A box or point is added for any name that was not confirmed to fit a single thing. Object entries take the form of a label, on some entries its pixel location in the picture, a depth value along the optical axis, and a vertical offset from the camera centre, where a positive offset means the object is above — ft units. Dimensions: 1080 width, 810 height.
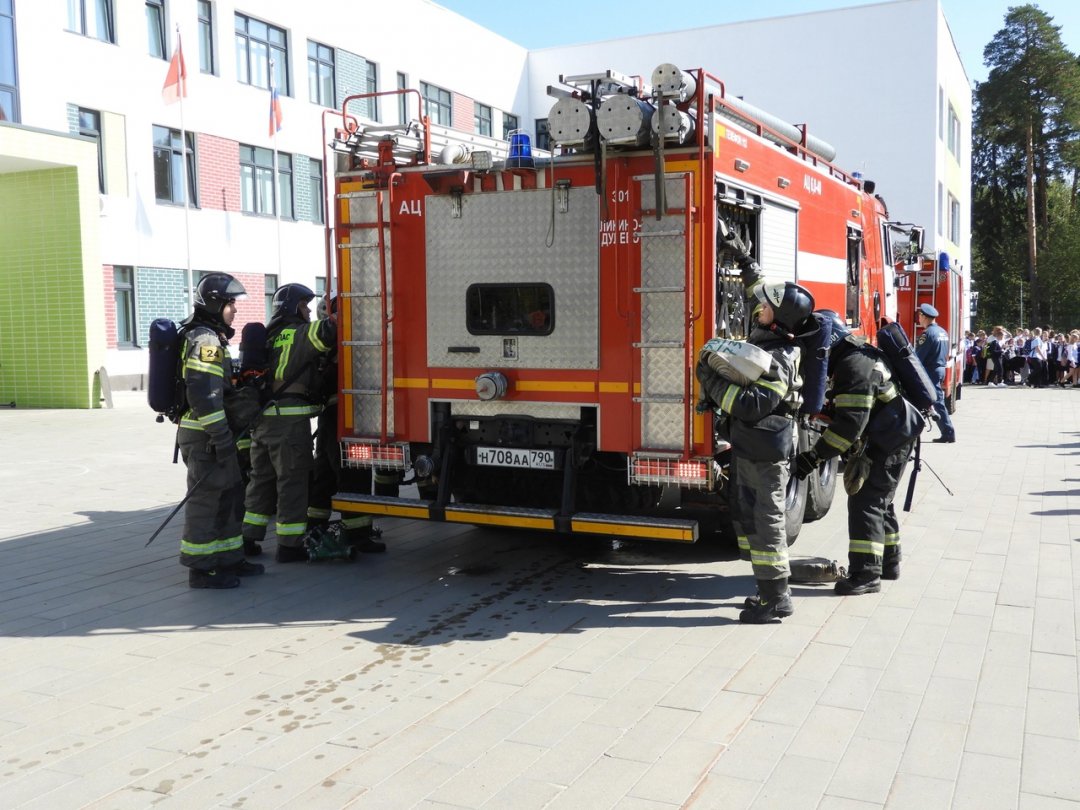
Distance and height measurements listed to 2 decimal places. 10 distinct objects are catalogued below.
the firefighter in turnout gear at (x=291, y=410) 23.39 -1.51
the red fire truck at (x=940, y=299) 58.23 +2.12
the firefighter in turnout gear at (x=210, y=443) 21.25 -2.04
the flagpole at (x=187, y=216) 71.65 +9.29
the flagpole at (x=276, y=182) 78.59 +13.14
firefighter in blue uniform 38.40 -0.37
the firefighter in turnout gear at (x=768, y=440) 18.65 -1.90
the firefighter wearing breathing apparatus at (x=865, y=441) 20.66 -2.15
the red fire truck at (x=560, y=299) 20.07 +0.88
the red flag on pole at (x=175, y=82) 69.67 +17.97
